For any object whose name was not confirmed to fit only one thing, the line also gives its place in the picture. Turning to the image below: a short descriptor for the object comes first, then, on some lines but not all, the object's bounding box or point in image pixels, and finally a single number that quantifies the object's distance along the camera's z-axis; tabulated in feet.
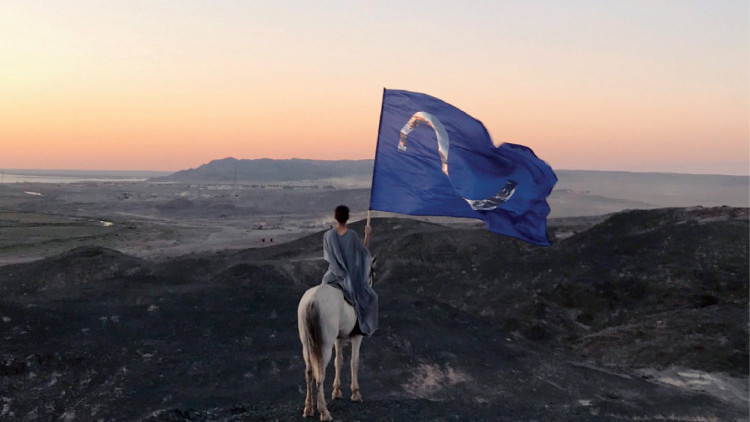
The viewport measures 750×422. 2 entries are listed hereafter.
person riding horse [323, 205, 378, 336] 29.84
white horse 27.78
